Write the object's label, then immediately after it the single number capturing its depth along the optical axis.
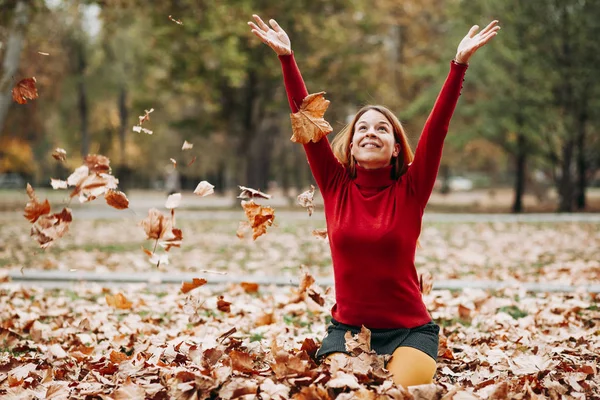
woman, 2.99
